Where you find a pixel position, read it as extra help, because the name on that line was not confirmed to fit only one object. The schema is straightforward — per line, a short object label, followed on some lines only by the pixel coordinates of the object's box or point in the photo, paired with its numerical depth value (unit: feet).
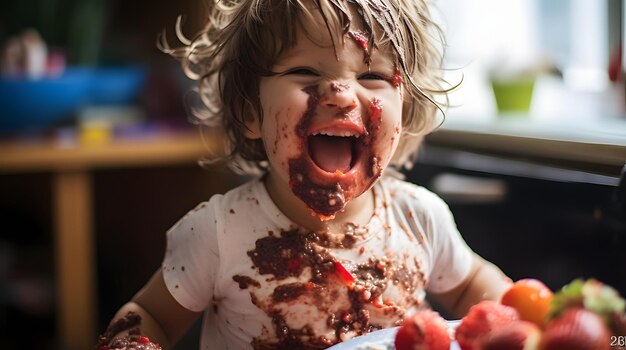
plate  1.70
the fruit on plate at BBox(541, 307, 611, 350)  1.31
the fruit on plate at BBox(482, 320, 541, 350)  1.39
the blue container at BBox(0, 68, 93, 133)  4.65
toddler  1.79
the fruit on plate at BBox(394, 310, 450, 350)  1.57
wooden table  4.69
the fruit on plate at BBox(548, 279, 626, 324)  1.39
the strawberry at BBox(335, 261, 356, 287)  1.92
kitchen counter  2.56
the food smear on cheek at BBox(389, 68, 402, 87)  1.87
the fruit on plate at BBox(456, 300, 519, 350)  1.57
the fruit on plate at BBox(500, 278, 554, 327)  1.60
